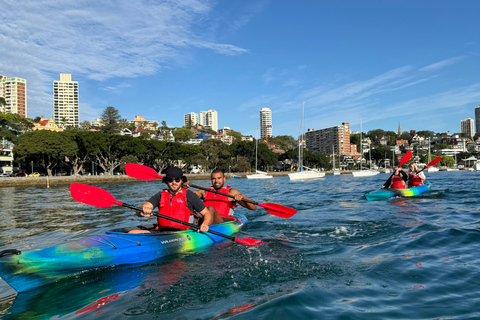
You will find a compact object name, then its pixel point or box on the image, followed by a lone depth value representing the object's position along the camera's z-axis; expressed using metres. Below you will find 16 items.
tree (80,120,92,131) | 124.34
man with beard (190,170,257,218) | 8.45
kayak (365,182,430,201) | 15.37
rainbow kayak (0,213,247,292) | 4.83
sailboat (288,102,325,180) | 46.62
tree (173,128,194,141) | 135.66
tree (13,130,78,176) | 50.19
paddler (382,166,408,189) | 16.16
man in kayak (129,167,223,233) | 6.52
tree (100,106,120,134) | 101.44
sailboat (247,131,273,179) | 57.31
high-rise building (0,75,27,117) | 198.00
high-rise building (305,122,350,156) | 179.88
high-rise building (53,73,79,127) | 134.60
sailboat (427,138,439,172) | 95.24
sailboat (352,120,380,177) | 55.66
